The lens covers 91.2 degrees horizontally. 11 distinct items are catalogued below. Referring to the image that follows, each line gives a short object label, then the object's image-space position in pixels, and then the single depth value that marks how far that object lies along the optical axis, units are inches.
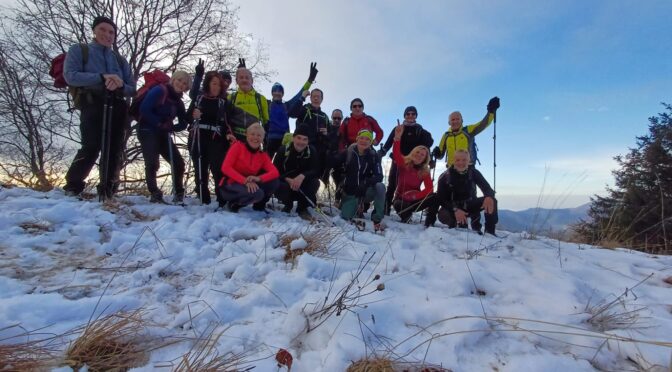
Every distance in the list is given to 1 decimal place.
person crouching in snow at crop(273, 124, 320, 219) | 207.6
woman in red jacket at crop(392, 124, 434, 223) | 220.8
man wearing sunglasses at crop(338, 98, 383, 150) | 259.6
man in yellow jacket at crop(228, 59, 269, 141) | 208.8
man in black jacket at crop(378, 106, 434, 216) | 249.3
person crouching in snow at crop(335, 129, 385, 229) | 201.6
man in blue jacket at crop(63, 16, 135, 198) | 163.5
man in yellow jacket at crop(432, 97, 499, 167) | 254.4
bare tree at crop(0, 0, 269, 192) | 424.2
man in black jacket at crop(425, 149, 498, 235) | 198.8
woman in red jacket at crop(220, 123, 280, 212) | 182.4
